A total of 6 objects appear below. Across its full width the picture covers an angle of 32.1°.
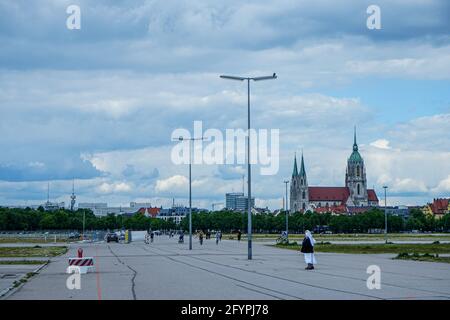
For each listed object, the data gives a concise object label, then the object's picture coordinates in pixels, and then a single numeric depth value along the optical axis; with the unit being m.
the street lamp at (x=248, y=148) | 46.83
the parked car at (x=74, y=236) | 132.55
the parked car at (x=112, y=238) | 108.19
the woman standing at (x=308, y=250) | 35.03
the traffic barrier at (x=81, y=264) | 33.50
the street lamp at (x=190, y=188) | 75.14
